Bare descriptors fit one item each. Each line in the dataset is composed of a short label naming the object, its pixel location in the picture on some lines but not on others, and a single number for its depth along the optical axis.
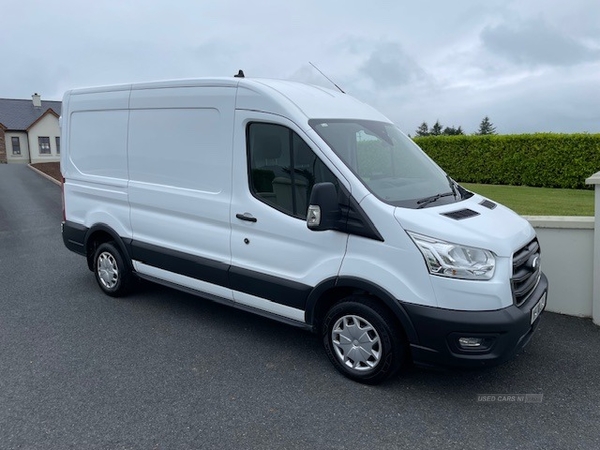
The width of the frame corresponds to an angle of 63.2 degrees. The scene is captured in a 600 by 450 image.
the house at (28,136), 50.72
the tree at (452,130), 67.69
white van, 3.39
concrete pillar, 4.81
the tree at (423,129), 80.07
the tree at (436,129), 77.84
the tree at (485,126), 81.42
